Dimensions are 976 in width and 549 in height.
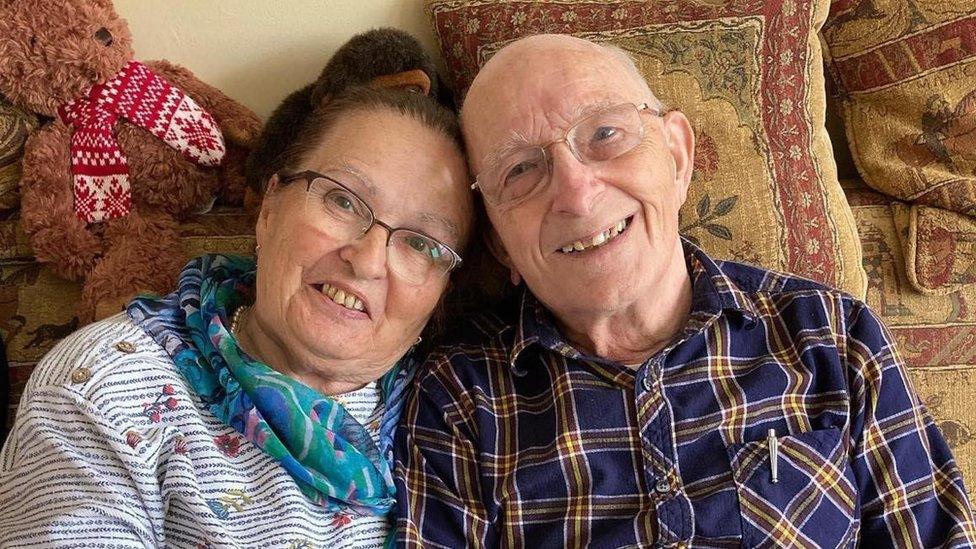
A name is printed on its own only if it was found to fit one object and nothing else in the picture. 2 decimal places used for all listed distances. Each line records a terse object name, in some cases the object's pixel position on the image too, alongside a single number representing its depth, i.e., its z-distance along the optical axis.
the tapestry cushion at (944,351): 1.58
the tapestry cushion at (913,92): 1.62
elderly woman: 1.05
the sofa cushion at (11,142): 1.44
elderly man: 1.18
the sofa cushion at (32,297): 1.46
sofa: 1.48
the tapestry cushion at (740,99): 1.48
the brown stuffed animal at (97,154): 1.38
